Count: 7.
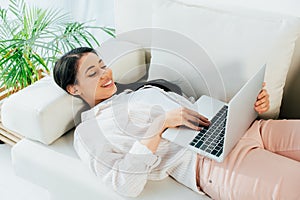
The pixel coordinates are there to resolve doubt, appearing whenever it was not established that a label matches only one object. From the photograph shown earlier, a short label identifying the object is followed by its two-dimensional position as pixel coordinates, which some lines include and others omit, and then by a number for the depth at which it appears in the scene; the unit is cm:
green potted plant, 181
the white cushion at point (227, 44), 146
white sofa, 140
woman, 126
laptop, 122
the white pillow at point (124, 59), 172
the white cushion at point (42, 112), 145
